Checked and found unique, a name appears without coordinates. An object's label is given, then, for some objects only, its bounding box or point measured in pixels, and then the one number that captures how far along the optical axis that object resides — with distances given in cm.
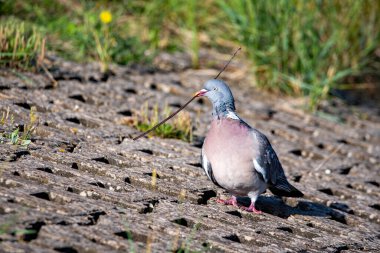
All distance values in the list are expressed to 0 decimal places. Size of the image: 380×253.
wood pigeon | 855
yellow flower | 1344
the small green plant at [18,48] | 1127
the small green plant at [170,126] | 1077
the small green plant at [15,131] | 845
